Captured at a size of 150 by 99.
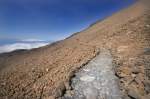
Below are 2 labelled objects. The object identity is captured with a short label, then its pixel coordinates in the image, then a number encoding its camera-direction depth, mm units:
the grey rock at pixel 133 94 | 3124
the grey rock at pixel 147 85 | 3225
